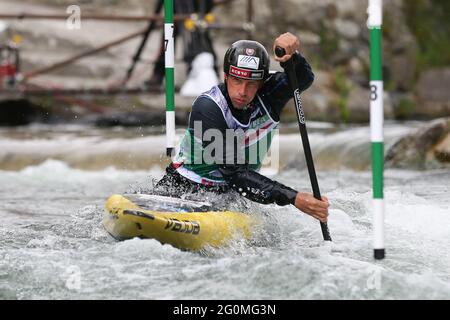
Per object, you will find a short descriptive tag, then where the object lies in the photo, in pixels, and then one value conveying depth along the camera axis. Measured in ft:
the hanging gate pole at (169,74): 39.81
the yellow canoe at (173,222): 31.07
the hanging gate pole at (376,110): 26.48
